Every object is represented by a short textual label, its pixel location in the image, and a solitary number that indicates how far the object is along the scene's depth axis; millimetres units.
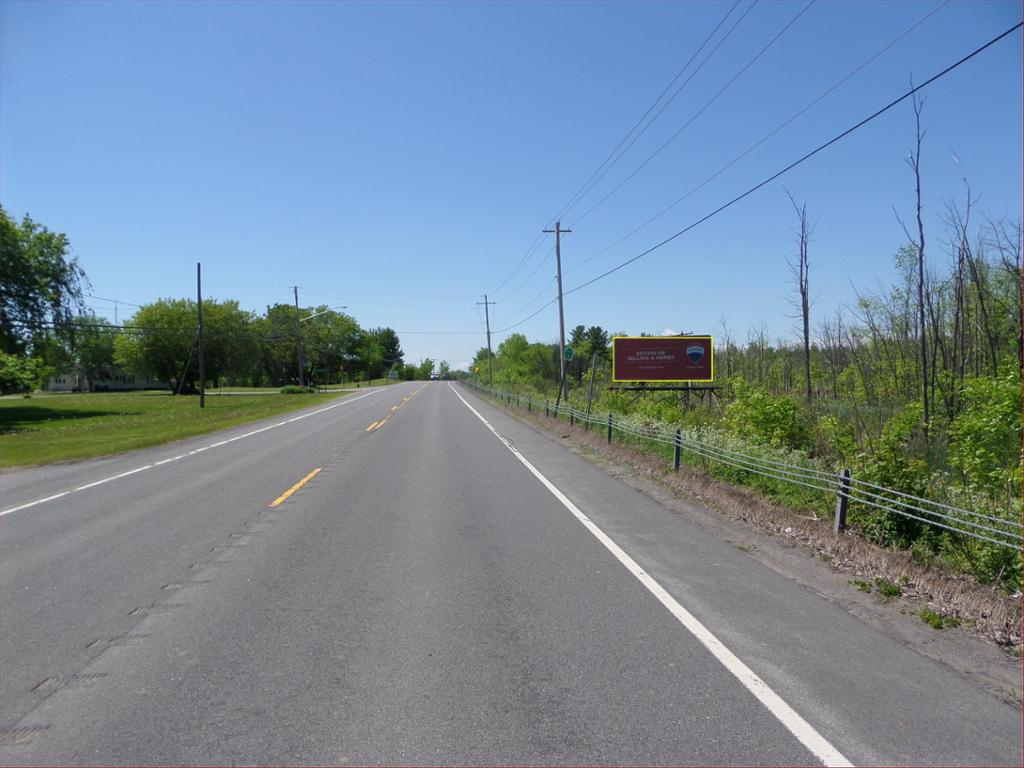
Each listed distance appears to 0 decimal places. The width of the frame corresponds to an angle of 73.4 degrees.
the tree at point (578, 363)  106662
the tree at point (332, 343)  139500
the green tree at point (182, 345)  87625
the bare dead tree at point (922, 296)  19872
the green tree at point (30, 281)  42312
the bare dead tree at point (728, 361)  38244
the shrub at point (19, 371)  36750
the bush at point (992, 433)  11234
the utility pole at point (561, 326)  29883
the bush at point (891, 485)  7758
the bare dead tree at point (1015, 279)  17633
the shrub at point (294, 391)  73438
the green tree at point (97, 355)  102875
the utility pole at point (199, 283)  42250
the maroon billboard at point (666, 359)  32594
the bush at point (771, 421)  17391
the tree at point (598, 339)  120650
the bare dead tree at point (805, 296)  30347
